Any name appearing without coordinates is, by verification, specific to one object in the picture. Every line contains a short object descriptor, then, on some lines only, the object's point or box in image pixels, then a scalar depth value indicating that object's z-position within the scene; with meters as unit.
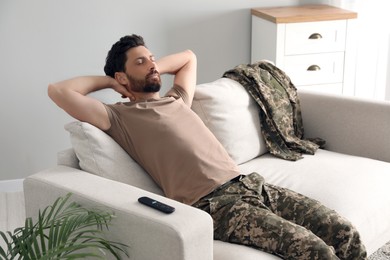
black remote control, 2.17
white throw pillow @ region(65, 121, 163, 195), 2.58
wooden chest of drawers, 4.06
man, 2.42
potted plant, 2.06
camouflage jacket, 3.18
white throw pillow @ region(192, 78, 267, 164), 3.05
